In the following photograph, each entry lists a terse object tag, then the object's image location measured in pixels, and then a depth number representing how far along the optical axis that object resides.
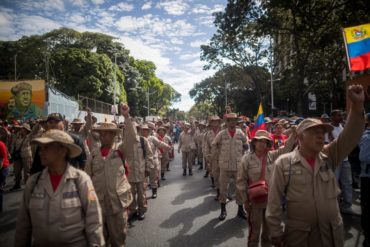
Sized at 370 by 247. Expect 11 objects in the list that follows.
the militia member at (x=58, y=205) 2.59
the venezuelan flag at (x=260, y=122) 7.32
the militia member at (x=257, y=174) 4.14
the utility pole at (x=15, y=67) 39.81
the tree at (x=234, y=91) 29.94
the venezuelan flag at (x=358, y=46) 6.15
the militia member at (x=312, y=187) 2.71
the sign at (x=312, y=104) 33.27
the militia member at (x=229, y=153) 6.29
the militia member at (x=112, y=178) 3.91
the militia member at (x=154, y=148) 8.07
